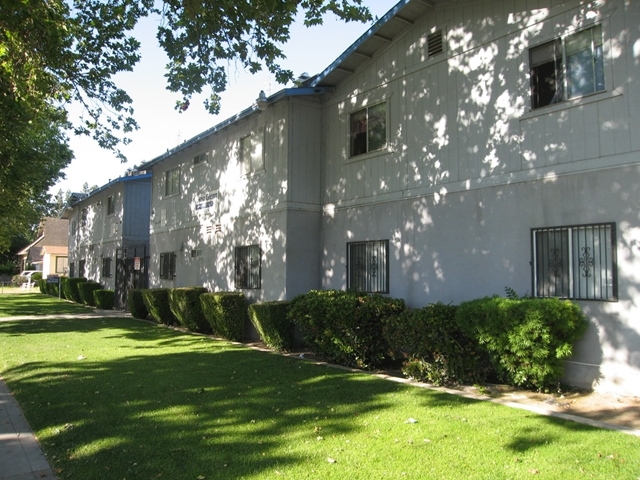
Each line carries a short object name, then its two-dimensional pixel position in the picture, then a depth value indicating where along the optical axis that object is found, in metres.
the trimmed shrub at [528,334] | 6.87
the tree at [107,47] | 8.07
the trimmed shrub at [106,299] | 22.25
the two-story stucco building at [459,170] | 7.12
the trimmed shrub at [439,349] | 7.78
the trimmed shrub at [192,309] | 14.08
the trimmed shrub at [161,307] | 16.16
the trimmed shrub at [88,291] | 24.14
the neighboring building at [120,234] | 22.27
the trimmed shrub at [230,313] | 12.41
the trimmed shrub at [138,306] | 18.06
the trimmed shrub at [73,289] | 26.45
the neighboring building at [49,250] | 49.66
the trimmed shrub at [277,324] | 10.81
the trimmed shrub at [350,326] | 9.17
